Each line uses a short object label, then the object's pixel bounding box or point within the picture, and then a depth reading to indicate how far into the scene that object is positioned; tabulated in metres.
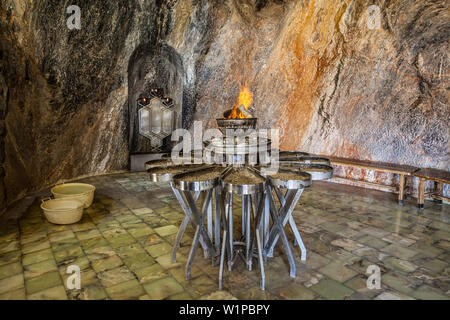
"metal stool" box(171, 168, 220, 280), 2.67
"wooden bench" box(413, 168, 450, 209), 4.73
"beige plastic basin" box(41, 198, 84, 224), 4.05
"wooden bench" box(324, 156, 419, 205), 5.17
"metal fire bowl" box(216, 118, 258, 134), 3.66
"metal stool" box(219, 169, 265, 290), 2.61
